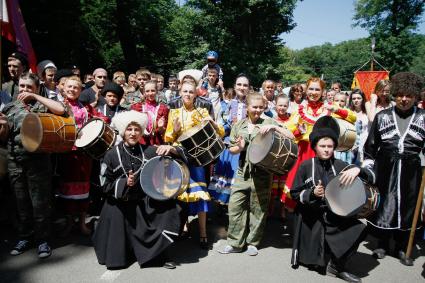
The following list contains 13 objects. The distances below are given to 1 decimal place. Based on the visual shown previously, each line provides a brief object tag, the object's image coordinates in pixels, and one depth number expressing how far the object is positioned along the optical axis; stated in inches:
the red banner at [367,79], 561.5
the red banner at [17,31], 231.8
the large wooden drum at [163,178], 147.4
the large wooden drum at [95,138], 160.2
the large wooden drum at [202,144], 156.3
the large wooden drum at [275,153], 150.3
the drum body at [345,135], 171.6
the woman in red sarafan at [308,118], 184.2
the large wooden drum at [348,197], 140.8
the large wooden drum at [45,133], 145.1
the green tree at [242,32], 984.3
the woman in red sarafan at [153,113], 194.4
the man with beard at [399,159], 162.7
